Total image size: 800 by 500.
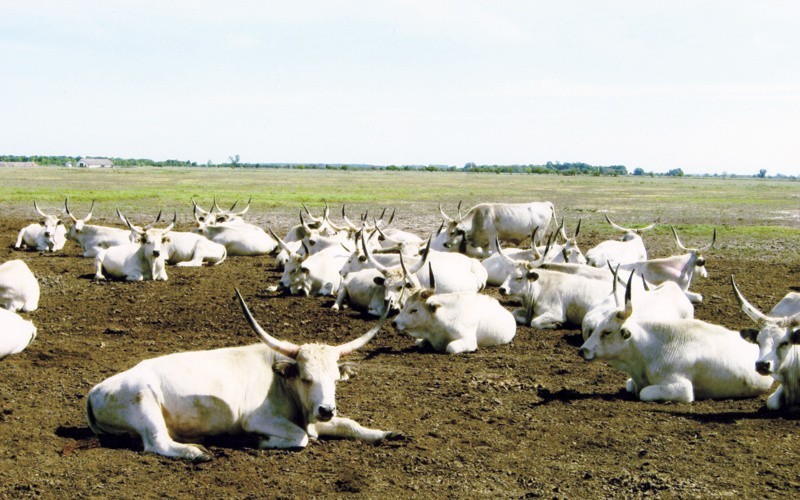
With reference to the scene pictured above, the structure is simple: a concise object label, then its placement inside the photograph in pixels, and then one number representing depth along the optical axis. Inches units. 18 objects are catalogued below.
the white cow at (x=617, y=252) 703.7
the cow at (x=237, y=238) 863.7
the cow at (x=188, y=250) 777.6
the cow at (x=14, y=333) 399.9
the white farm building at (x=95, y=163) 7007.9
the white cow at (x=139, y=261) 683.4
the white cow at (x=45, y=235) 867.4
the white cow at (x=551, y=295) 517.3
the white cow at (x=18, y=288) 521.0
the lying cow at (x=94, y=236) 826.2
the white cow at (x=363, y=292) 538.9
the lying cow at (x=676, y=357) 351.3
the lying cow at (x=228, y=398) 269.9
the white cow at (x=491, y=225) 869.2
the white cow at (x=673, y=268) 625.3
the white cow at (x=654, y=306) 430.0
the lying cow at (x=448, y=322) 443.8
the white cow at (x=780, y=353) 320.8
